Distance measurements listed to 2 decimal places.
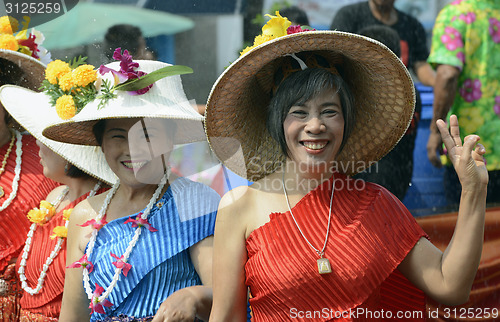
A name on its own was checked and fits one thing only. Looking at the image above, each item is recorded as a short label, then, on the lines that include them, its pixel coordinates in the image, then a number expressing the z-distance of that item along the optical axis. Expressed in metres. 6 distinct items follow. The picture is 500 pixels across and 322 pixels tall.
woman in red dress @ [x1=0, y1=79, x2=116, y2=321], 3.49
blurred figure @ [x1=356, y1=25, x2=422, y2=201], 4.71
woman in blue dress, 2.84
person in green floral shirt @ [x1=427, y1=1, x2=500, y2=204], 4.67
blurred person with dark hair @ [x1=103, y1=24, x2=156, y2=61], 6.05
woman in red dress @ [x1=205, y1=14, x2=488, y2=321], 2.43
